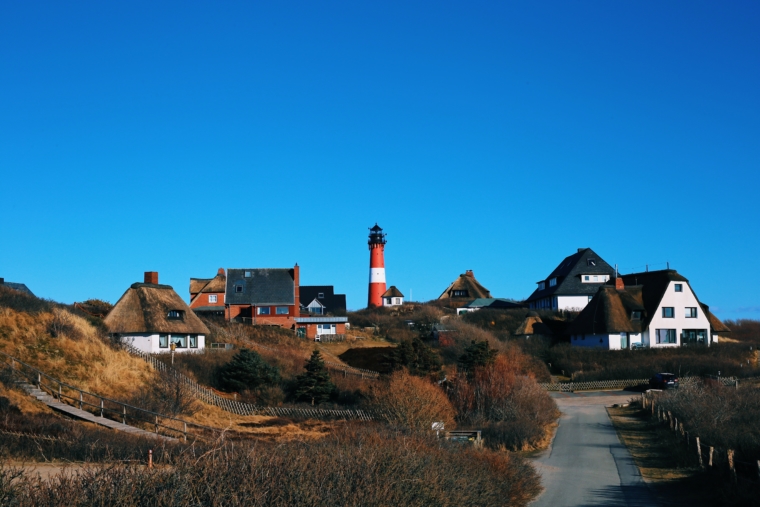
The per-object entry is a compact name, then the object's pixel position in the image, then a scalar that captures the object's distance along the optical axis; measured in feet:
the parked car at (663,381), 152.99
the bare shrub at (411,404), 87.04
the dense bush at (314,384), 131.64
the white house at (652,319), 194.18
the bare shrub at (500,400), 107.24
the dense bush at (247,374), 135.74
